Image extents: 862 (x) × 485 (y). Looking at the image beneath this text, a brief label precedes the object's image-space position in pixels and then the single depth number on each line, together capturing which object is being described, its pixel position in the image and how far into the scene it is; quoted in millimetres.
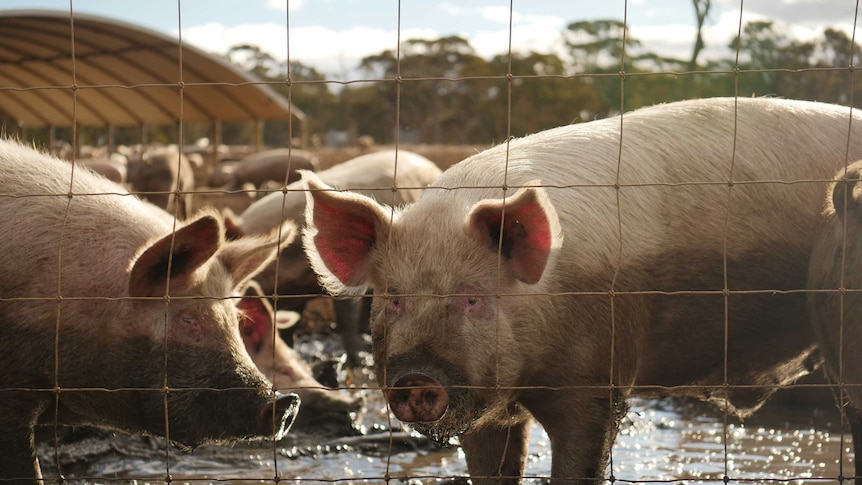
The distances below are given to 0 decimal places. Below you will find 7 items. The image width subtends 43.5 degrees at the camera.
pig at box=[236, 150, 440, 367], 9156
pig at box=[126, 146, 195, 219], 11891
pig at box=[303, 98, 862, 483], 3686
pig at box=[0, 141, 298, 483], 4062
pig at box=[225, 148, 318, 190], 16656
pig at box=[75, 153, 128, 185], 11156
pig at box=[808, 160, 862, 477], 3689
